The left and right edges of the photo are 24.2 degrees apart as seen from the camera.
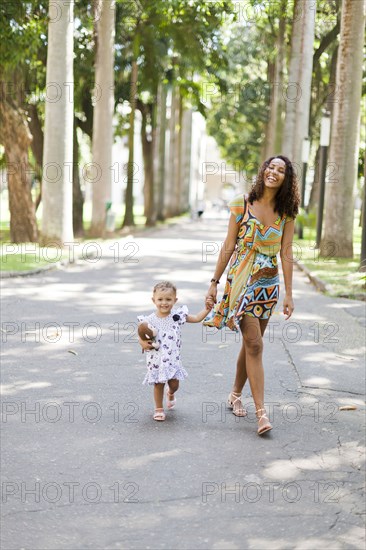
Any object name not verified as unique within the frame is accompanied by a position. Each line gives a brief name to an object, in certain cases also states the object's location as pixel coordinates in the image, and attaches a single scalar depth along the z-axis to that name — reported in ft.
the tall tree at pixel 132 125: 94.99
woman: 19.56
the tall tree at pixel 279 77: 94.15
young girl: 19.92
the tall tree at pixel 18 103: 65.21
